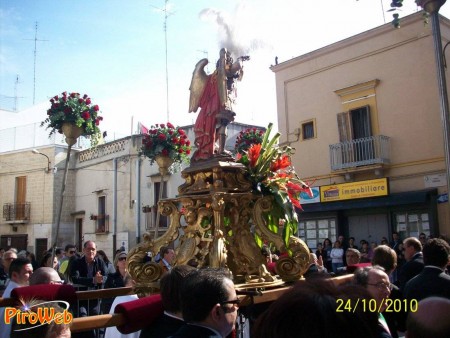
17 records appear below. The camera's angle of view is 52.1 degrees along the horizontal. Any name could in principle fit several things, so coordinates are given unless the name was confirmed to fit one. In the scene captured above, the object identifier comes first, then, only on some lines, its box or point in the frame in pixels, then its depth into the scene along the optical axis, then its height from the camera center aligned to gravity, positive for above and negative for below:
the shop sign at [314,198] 16.34 +0.98
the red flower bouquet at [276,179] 3.84 +0.41
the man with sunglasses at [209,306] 2.13 -0.37
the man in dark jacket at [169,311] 2.57 -0.46
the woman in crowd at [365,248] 12.36 -0.64
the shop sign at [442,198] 13.47 +0.70
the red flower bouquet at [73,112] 6.47 +1.69
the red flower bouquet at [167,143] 8.45 +1.59
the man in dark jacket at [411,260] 5.07 -0.42
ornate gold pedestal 3.63 -0.03
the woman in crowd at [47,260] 6.63 -0.40
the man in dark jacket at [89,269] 6.75 -0.59
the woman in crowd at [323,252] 13.12 -0.77
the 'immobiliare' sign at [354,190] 14.72 +1.13
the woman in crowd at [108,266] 7.82 -0.62
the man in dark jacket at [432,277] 3.79 -0.46
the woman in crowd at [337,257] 12.14 -0.86
